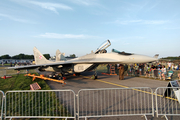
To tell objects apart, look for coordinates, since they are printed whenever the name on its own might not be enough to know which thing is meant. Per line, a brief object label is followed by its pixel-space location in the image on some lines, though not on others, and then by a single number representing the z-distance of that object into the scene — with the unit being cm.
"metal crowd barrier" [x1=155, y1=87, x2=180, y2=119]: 385
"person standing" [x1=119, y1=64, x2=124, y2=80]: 1033
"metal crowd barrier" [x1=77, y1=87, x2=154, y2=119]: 375
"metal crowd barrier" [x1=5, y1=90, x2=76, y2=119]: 355
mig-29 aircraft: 796
